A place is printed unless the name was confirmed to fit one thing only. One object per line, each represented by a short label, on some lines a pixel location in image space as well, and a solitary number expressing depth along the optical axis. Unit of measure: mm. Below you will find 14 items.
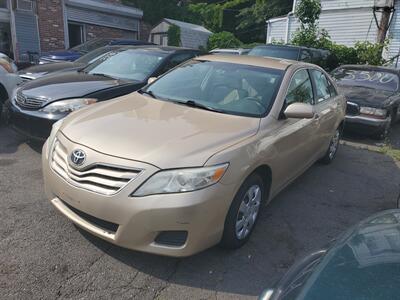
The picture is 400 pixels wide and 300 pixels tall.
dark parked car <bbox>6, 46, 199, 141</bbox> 4633
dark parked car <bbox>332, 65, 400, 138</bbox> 7152
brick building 14477
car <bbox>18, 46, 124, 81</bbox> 6776
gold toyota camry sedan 2551
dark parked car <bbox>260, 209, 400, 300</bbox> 1540
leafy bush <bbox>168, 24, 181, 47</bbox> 20288
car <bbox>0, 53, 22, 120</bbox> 5918
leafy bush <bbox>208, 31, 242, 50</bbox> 23797
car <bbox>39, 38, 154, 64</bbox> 10133
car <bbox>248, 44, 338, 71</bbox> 10320
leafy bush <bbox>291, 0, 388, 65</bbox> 13336
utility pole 12773
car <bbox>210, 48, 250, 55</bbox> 13116
